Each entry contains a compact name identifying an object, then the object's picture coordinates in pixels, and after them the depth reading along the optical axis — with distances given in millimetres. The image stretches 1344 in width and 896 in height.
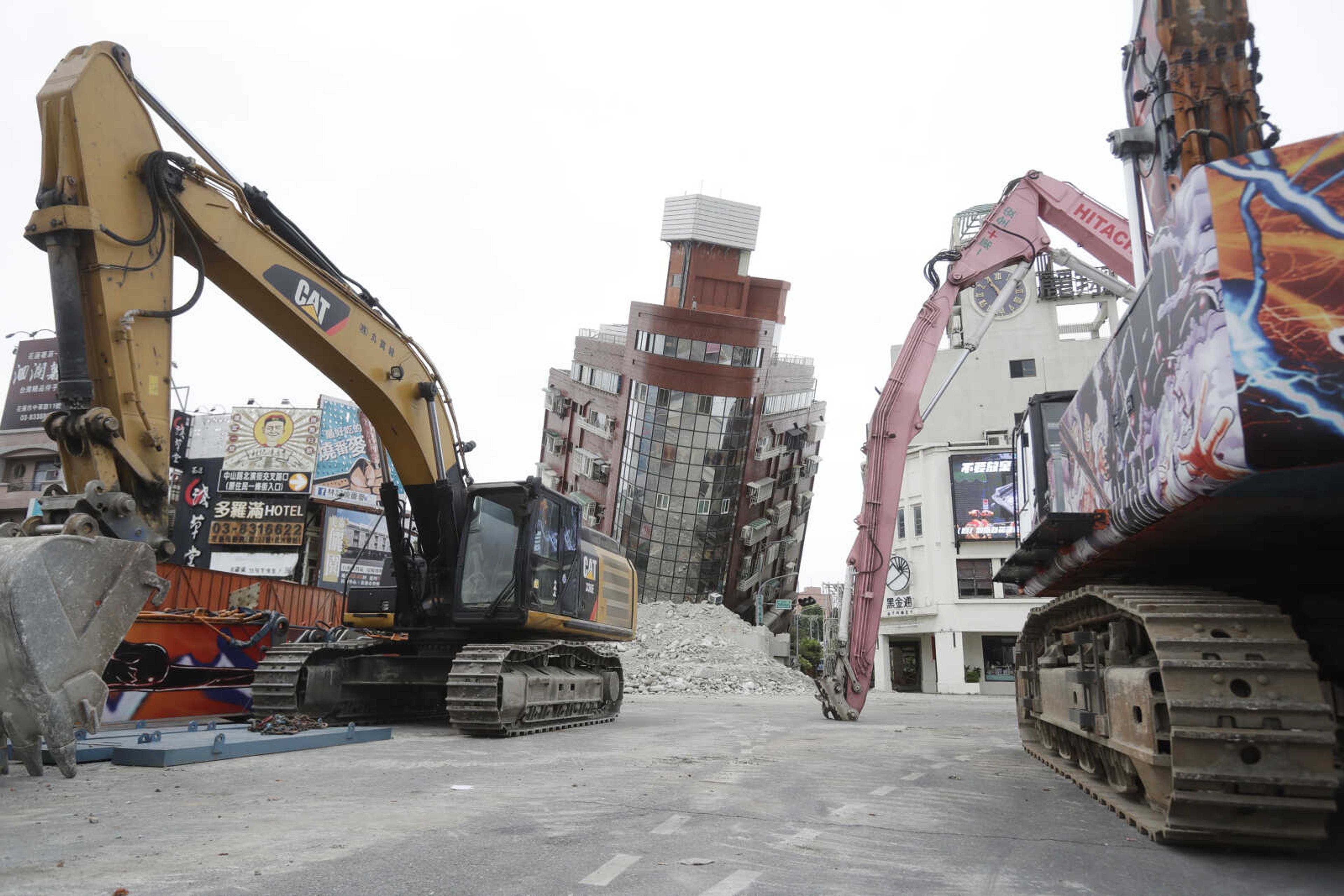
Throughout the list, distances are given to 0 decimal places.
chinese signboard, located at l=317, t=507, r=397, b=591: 44500
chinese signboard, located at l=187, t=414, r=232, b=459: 44625
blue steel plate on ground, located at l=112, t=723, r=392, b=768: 7496
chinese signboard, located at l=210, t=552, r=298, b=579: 43031
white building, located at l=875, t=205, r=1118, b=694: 42812
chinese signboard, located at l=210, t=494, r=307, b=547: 43188
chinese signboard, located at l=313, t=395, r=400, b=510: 44469
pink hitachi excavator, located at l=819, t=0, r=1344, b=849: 3547
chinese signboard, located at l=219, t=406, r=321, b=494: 43844
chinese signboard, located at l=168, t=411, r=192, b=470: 44344
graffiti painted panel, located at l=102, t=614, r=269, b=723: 11625
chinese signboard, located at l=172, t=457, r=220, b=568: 43188
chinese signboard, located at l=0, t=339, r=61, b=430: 46250
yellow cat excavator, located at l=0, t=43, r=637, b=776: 5285
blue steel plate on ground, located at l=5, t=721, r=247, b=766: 7613
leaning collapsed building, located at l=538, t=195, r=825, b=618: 55562
